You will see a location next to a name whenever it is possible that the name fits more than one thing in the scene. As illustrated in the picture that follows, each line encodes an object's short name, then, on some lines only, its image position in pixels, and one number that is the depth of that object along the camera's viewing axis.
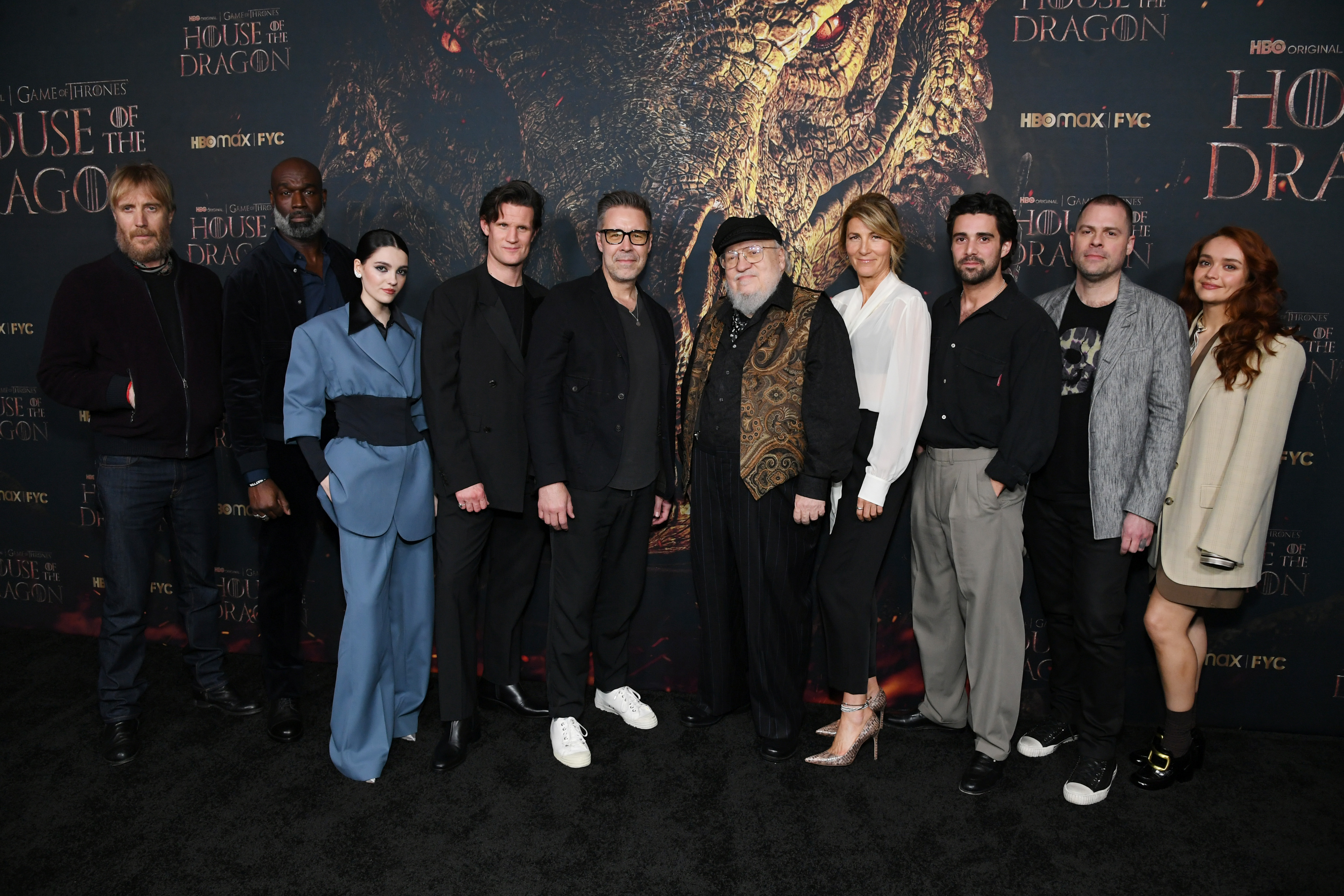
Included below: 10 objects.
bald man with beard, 2.87
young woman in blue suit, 2.57
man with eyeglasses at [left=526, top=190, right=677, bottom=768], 2.73
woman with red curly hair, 2.52
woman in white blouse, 2.61
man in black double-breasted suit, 2.69
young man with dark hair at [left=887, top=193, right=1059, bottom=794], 2.55
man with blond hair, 2.87
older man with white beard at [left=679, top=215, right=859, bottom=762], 2.64
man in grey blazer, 2.57
